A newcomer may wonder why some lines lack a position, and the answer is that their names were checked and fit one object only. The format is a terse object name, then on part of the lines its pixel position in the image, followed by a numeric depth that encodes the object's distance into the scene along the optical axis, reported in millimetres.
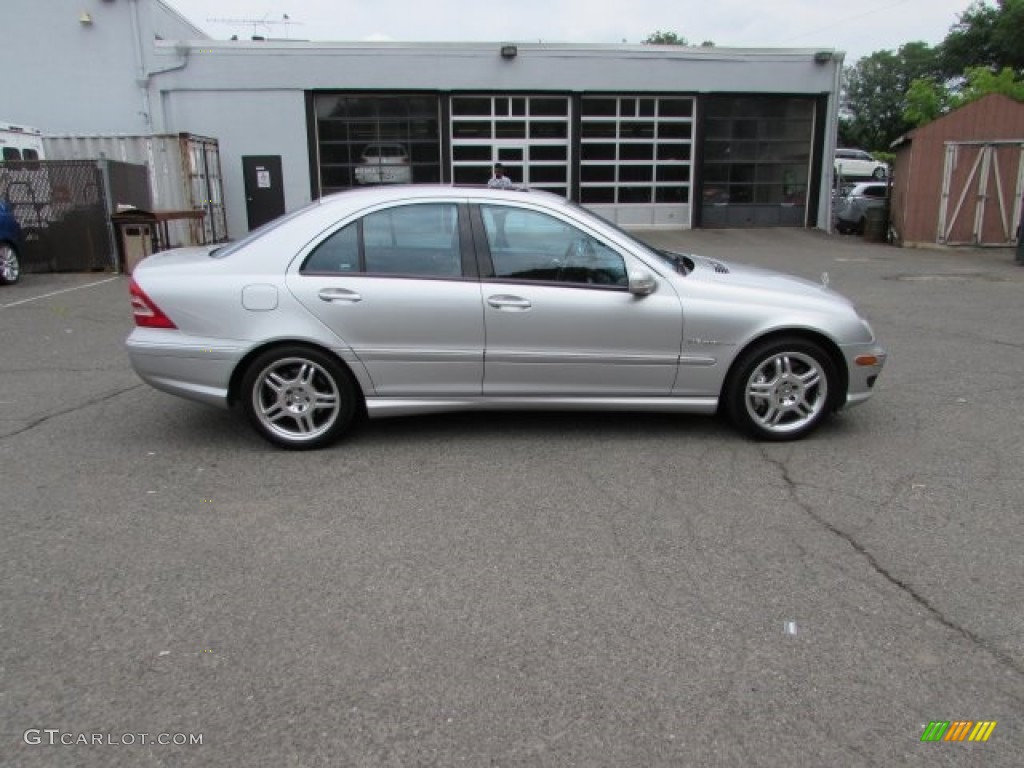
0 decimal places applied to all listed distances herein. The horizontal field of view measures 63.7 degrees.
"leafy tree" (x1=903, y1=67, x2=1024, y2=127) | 31156
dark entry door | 20875
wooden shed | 17891
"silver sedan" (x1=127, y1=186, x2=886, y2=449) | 5102
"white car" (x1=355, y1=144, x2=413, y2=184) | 21531
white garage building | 19875
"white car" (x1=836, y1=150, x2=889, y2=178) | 34541
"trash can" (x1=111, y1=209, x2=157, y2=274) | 14609
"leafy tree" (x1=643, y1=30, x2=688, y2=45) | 92481
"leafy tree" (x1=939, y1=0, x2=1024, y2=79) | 49344
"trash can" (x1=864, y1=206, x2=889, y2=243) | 20484
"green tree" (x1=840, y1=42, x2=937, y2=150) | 70938
